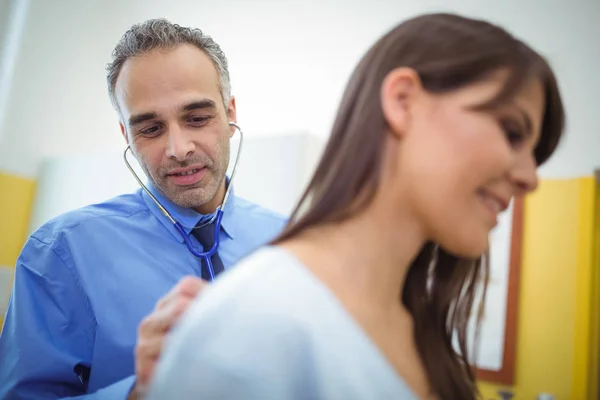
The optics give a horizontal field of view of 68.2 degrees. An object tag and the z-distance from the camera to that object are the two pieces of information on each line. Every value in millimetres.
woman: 355
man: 771
